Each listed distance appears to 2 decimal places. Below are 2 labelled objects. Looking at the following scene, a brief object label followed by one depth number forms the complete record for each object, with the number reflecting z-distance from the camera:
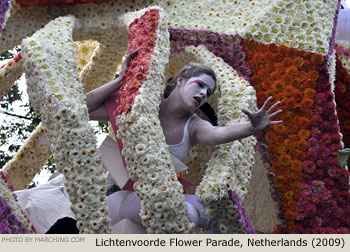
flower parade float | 4.14
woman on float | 4.57
